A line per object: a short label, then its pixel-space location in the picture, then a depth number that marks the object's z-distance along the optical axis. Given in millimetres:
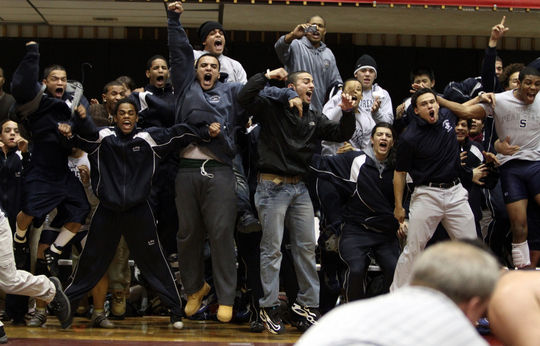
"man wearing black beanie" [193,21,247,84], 15295
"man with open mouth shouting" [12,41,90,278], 13814
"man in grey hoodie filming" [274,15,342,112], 15993
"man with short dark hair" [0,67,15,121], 16116
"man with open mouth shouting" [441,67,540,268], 14121
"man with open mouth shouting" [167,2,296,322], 13346
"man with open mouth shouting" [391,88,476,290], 13699
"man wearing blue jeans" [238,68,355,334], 13323
